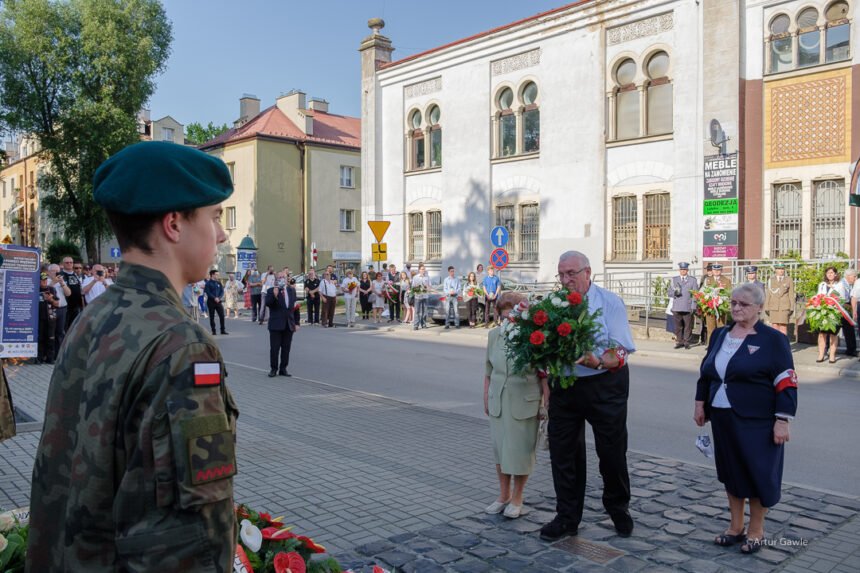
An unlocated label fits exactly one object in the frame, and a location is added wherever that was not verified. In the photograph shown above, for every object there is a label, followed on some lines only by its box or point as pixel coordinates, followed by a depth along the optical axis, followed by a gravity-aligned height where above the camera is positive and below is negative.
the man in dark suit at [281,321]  12.98 -0.92
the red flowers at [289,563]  3.21 -1.30
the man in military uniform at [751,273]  16.12 -0.09
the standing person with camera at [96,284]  16.36 -0.30
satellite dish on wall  20.69 +3.83
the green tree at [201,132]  79.31 +15.18
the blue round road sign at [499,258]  22.06 +0.35
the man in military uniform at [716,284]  16.85 -0.35
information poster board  11.37 -0.51
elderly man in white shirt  5.23 -1.13
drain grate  4.84 -1.91
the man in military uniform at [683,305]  17.20 -0.85
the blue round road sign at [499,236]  21.67 +1.00
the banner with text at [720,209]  17.64 +1.48
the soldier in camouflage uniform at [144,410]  1.62 -0.32
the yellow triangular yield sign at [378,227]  22.95 +1.35
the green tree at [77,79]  37.66 +10.20
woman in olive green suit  5.66 -1.19
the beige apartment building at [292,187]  48.09 +5.62
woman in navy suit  4.94 -0.98
